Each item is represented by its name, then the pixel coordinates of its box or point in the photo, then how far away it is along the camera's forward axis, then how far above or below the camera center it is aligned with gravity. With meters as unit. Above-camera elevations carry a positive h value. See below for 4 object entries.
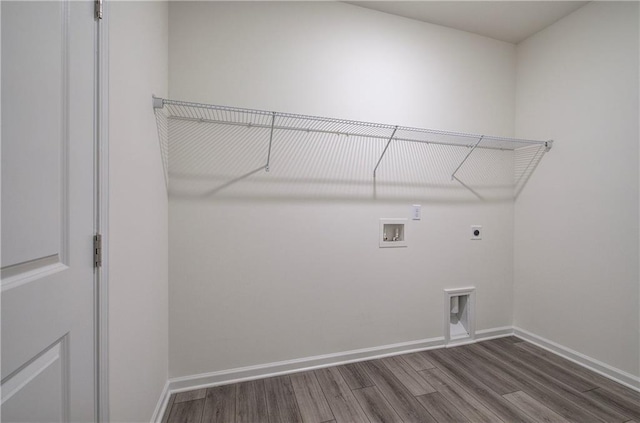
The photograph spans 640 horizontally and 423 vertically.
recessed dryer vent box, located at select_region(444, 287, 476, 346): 2.09 -0.93
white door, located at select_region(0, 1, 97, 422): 0.52 -0.01
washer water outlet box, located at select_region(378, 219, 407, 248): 1.93 -0.19
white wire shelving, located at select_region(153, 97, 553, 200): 1.50 +0.55
